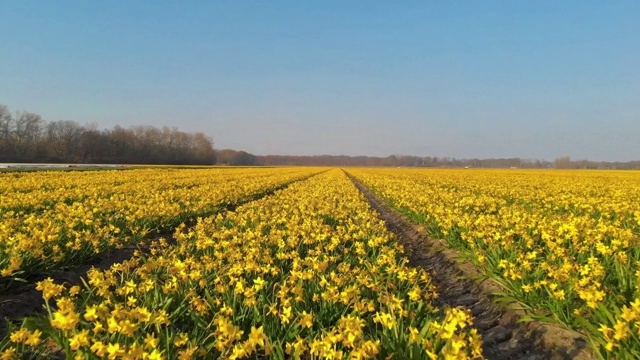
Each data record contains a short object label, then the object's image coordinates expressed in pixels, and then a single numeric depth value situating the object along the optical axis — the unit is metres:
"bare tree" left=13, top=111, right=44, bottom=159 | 84.50
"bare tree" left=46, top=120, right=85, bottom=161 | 89.75
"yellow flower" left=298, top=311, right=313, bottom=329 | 2.96
